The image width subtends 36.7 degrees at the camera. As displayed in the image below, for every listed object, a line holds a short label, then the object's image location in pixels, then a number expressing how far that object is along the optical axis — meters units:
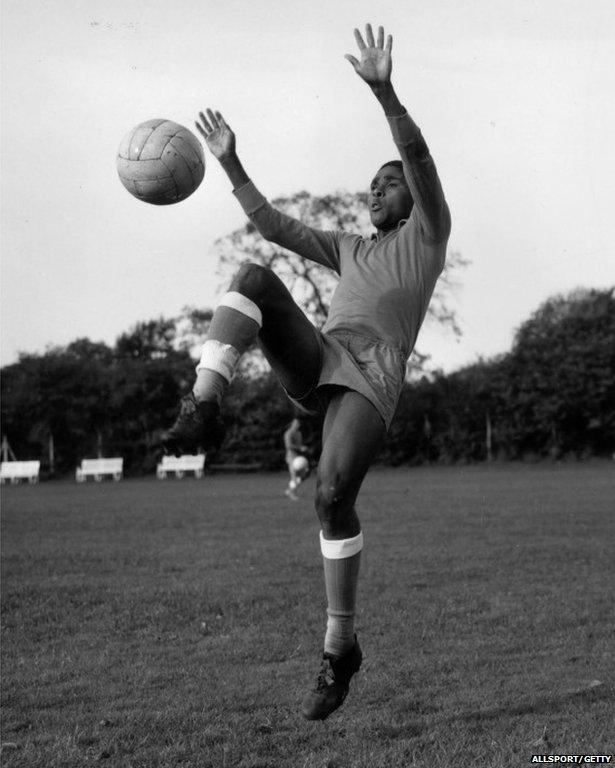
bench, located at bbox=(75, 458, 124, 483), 51.25
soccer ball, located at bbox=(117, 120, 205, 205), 5.43
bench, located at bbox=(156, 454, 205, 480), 51.28
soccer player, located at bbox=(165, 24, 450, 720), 4.71
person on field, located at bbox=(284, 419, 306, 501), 28.83
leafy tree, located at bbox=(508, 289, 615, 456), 54.41
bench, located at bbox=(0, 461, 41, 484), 50.69
